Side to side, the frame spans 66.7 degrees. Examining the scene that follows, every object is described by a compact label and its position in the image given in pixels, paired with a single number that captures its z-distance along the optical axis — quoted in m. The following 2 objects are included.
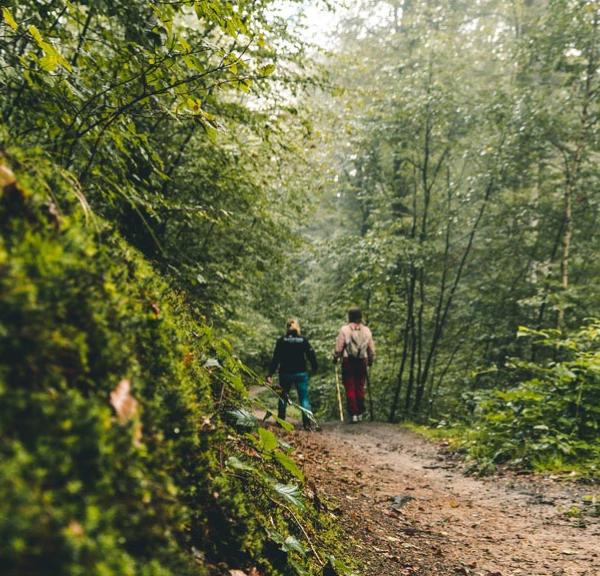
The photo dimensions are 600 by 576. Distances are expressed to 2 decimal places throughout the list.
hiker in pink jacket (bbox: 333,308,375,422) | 10.84
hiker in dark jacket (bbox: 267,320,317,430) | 9.77
